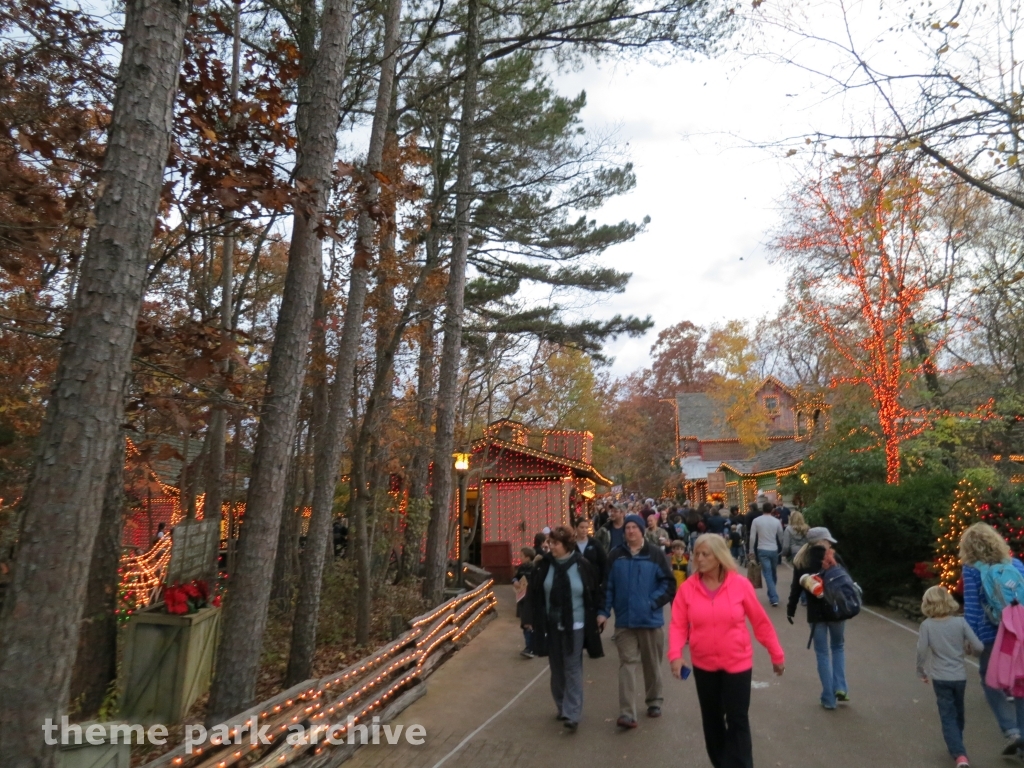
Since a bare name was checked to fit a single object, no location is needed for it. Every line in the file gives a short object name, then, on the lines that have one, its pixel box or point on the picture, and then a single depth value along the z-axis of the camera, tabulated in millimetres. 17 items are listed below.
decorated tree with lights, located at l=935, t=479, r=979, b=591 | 10141
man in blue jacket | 6660
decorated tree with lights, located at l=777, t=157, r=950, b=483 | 19500
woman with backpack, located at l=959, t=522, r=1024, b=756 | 5566
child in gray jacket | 5504
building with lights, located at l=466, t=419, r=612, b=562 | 23281
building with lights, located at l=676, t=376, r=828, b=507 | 47625
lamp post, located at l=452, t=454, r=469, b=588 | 15969
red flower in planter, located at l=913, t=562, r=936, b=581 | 11840
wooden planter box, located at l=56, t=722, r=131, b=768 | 4098
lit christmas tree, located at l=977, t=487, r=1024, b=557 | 9180
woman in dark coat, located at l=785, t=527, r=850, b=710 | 6914
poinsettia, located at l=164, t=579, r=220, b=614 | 7457
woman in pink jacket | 4574
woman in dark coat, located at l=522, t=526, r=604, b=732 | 6676
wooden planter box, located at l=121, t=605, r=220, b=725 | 7230
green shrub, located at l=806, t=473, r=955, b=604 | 12672
